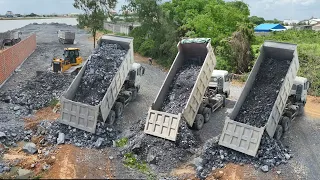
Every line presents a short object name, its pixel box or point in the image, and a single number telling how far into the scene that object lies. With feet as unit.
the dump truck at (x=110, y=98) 26.79
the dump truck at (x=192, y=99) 25.46
